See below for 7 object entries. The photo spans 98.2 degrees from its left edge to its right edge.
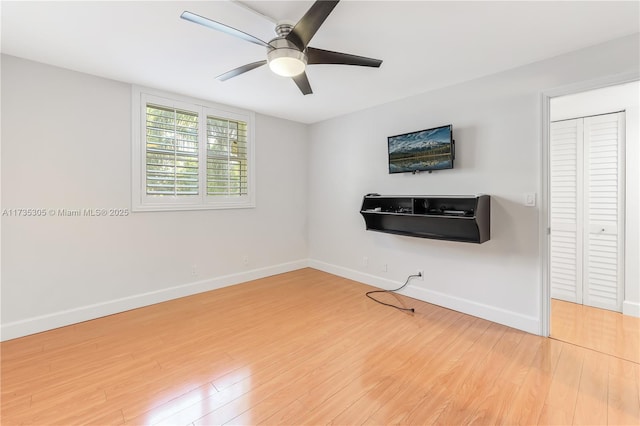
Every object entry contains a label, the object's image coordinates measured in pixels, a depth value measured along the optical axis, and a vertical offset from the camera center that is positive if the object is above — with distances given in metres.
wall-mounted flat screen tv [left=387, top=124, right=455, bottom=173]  3.05 +0.74
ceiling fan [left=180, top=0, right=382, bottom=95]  1.60 +1.14
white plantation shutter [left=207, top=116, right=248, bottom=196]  3.86 +0.80
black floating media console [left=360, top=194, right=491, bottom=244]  2.77 -0.03
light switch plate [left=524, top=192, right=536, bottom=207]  2.60 +0.14
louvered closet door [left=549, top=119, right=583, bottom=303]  3.25 +0.03
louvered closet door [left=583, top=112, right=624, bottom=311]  2.99 +0.04
